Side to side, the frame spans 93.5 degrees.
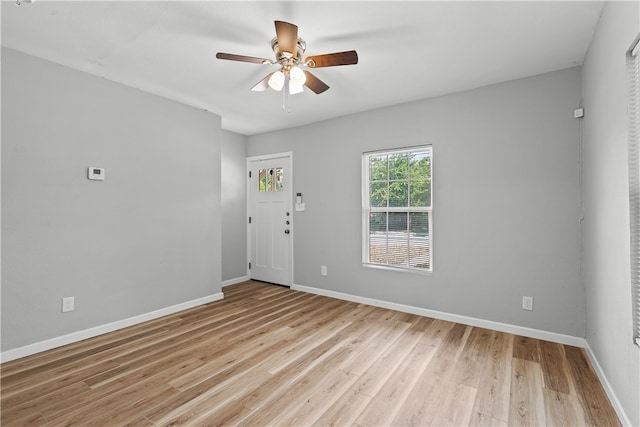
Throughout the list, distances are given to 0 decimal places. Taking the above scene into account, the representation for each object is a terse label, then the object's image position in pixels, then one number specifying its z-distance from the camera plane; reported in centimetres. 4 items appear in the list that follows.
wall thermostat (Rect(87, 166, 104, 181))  299
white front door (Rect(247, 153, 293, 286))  493
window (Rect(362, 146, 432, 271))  367
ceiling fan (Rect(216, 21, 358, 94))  198
